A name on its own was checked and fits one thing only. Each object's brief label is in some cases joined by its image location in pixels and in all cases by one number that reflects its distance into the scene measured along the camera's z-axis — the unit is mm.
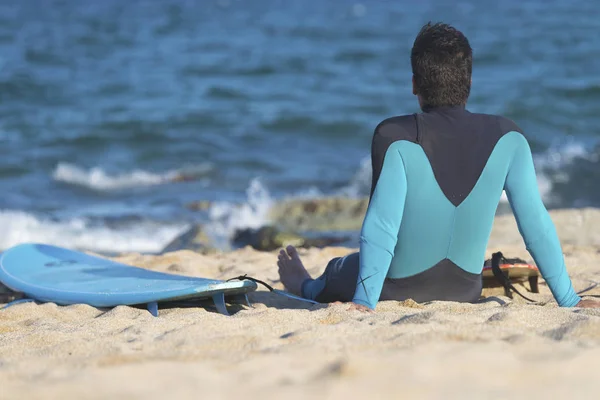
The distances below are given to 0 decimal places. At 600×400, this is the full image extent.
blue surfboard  8250
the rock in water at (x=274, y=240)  14523
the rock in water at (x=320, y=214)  16266
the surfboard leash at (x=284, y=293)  8289
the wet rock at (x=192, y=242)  14403
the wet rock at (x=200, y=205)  17906
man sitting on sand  6711
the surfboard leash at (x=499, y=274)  8570
